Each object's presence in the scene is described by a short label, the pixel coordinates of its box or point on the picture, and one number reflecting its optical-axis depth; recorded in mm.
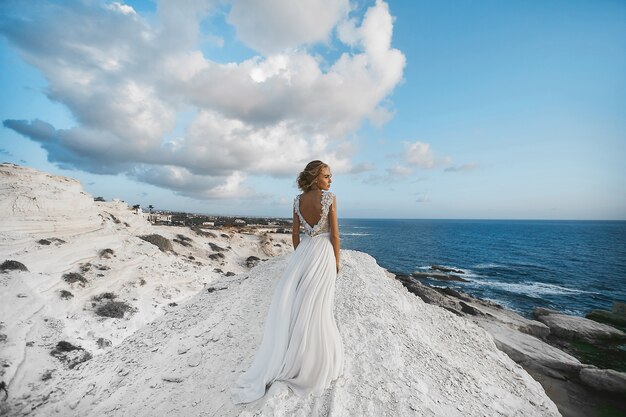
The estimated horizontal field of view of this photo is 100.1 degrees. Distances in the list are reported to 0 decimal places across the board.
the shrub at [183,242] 27519
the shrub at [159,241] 23844
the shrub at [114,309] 10297
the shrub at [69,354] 7449
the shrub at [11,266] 10962
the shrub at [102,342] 8473
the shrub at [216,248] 30391
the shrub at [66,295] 10527
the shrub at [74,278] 11750
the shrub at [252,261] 29419
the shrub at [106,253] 15821
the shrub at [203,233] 33881
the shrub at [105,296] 11324
